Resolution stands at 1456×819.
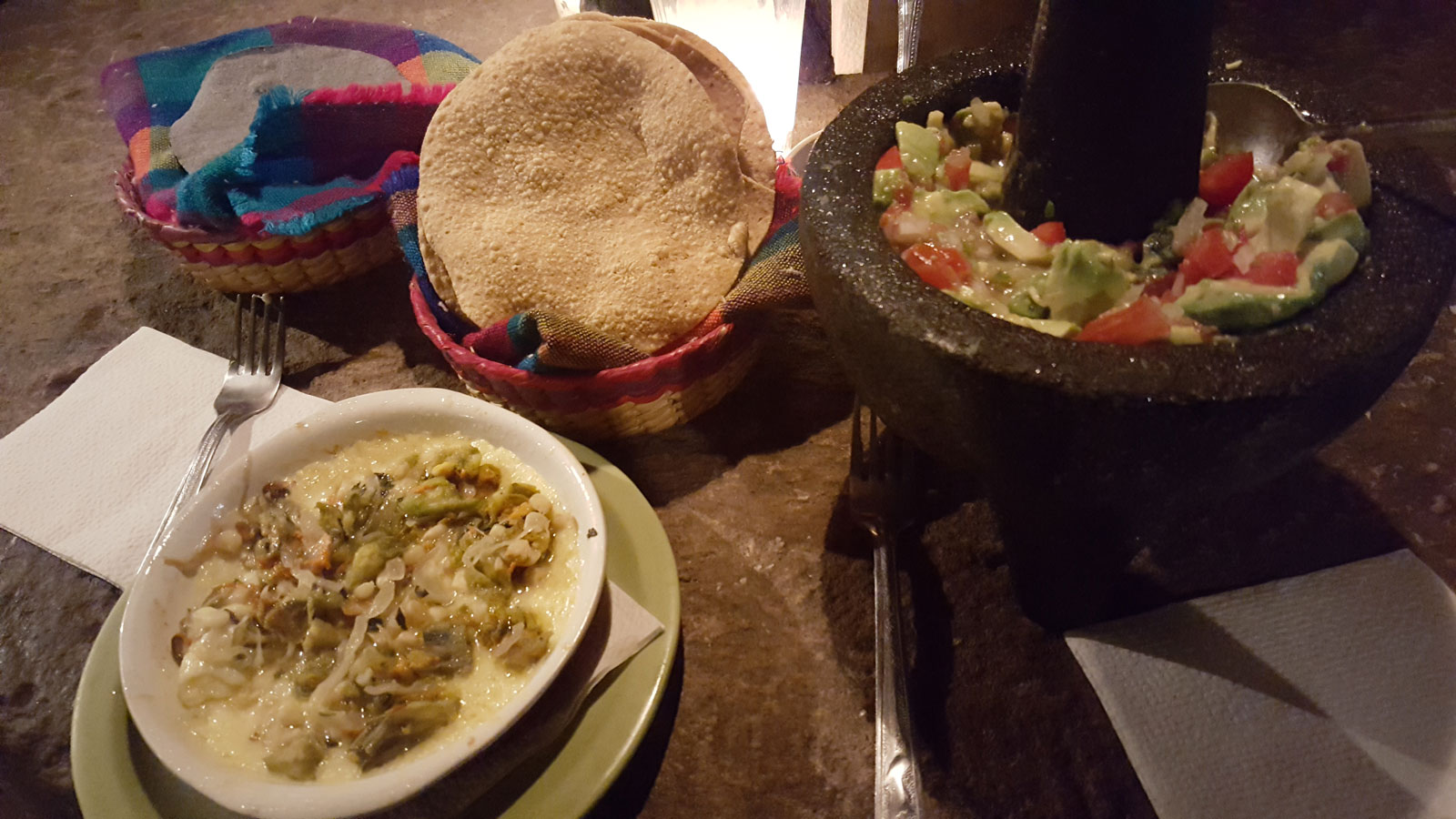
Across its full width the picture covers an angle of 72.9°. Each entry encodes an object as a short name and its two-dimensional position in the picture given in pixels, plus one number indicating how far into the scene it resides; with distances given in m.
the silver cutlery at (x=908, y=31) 0.57
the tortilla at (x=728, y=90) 0.48
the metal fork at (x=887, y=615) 0.31
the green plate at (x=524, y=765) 0.31
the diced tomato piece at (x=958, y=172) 0.33
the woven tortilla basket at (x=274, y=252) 0.47
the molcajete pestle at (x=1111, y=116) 0.27
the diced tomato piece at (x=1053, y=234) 0.30
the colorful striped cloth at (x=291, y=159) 0.46
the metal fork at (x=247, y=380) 0.42
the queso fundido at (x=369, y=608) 0.31
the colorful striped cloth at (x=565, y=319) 0.39
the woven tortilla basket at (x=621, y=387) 0.39
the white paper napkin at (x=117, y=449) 0.40
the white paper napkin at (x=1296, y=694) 0.29
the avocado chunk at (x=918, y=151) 0.33
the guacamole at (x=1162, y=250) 0.27
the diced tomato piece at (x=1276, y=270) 0.27
